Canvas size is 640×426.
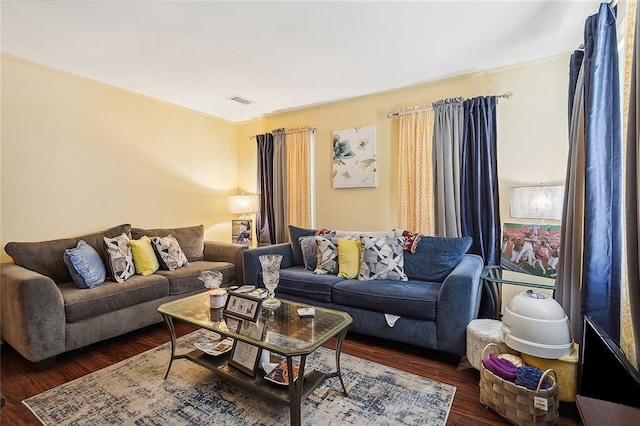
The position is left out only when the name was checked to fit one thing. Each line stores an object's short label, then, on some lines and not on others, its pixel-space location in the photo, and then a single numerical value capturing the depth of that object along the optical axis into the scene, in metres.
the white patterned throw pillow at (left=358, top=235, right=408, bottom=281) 2.69
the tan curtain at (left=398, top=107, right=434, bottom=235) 3.14
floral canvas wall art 3.54
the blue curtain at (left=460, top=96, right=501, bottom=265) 2.82
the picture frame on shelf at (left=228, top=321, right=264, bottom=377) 1.70
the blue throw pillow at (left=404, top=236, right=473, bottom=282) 2.63
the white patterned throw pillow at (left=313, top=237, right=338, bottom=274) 2.97
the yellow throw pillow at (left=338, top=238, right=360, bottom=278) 2.81
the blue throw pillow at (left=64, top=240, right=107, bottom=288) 2.46
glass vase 2.08
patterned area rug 1.63
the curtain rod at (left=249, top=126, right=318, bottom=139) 3.94
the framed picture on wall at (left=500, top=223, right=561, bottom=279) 2.39
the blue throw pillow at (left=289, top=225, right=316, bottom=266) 3.39
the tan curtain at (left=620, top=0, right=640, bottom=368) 1.24
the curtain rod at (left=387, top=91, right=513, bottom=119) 2.81
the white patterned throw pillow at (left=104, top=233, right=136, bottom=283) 2.71
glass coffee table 1.46
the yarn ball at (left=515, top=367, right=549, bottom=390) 1.52
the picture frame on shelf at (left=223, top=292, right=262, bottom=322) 1.75
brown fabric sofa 2.08
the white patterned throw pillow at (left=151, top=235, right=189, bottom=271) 3.16
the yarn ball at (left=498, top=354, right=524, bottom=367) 1.70
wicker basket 1.48
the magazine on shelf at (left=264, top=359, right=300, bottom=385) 1.63
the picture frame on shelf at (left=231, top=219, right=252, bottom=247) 4.35
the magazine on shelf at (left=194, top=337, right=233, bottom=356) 1.97
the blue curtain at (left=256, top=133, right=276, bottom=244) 4.27
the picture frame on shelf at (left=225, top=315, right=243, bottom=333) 1.73
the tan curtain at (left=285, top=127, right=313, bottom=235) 3.97
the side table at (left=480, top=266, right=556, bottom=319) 2.20
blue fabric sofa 2.15
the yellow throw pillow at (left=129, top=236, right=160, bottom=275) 2.94
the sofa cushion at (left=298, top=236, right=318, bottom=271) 3.15
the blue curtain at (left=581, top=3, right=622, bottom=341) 1.63
